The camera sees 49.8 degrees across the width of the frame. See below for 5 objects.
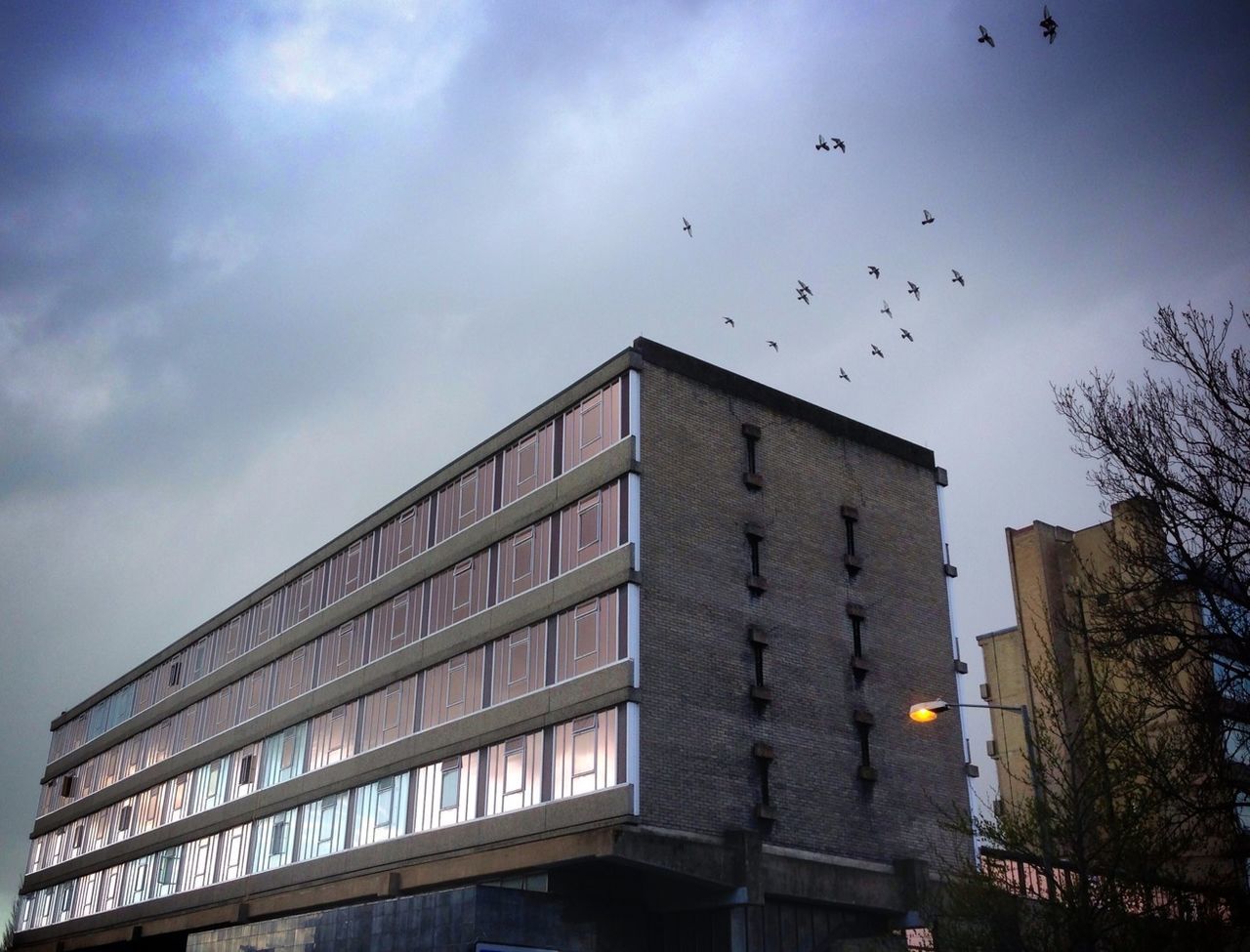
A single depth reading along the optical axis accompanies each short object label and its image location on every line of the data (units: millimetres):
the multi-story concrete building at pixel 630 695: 35812
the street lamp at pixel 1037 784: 22453
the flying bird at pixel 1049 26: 24875
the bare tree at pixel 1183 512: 20859
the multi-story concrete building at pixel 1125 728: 21250
